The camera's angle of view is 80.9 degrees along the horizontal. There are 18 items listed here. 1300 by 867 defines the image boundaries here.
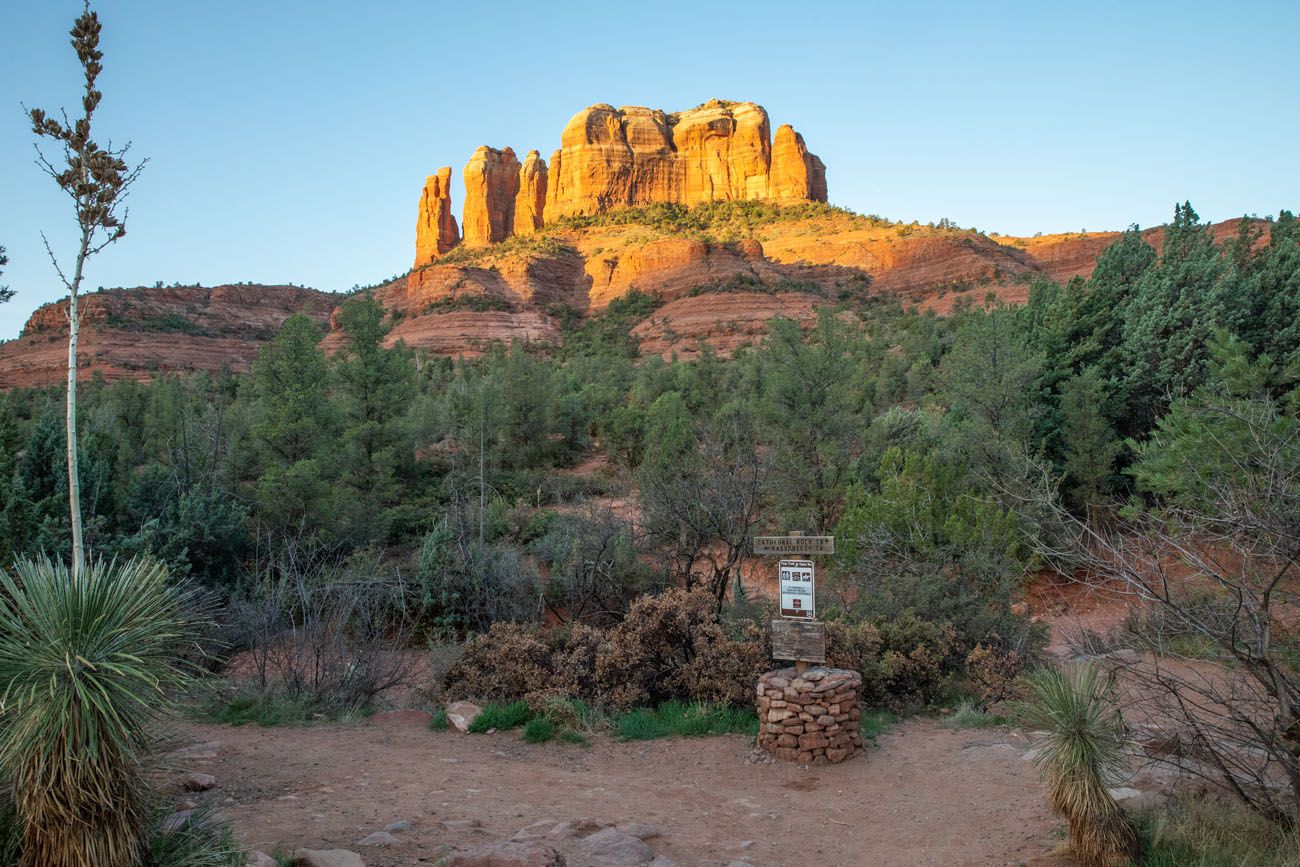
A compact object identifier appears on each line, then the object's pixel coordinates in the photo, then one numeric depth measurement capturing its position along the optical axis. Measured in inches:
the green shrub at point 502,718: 314.8
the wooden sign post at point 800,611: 282.7
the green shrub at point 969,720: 307.1
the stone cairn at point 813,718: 272.2
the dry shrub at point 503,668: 339.3
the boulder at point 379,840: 186.0
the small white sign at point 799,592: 287.3
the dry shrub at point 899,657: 326.3
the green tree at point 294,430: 614.9
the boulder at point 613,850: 182.2
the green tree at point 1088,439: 642.2
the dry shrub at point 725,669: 317.4
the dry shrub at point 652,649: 327.0
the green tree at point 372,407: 716.7
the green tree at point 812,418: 693.3
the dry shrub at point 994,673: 334.3
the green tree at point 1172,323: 651.5
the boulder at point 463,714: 315.3
